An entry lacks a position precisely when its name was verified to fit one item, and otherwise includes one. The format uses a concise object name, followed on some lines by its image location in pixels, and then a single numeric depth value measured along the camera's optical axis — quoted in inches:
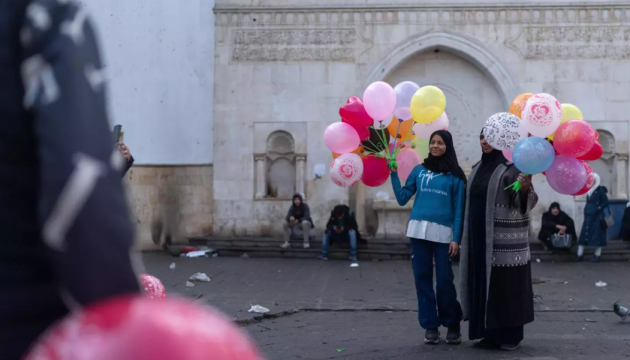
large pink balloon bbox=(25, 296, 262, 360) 36.9
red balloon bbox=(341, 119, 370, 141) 259.3
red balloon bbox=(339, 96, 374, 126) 258.7
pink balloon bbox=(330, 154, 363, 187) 246.8
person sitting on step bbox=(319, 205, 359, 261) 542.9
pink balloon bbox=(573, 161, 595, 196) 214.4
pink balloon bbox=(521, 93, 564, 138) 211.2
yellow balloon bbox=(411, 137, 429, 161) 273.3
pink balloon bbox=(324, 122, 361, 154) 253.1
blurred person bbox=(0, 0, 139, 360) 40.3
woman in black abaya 210.1
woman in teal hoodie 221.0
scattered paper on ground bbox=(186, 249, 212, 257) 561.3
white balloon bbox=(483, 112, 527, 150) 210.1
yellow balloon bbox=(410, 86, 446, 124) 249.3
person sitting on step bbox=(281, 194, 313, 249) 562.6
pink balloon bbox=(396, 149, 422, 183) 250.5
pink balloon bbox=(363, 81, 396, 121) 251.8
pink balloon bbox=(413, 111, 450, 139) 257.8
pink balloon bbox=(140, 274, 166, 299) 98.2
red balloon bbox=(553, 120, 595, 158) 203.3
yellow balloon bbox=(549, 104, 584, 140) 227.9
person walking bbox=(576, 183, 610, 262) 526.3
